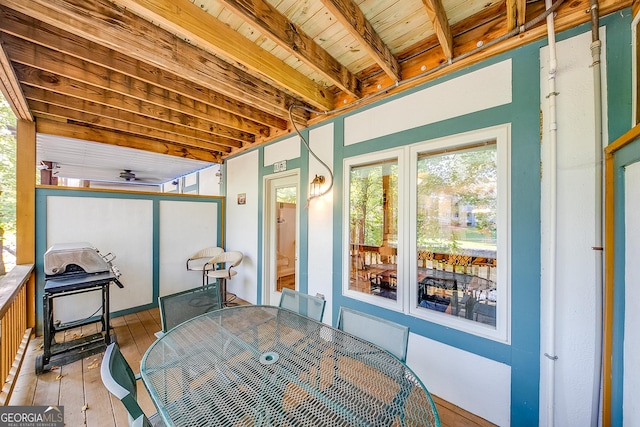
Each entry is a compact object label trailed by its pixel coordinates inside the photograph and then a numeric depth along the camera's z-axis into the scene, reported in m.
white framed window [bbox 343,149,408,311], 2.33
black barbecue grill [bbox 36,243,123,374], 2.32
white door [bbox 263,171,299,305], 3.80
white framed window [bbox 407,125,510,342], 1.77
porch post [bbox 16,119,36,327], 2.83
